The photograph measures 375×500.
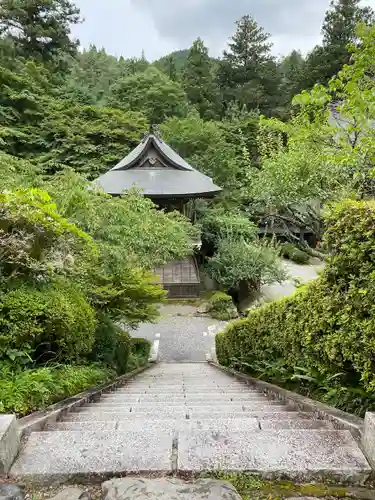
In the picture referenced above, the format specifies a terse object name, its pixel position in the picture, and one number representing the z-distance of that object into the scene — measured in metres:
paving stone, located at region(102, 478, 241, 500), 1.70
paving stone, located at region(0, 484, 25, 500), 1.78
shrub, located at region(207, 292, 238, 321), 13.37
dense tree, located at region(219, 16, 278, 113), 36.75
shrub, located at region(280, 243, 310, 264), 21.38
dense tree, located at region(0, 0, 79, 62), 28.12
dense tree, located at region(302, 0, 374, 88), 31.31
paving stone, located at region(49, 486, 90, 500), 1.79
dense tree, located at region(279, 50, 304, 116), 33.43
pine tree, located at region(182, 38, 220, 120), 33.72
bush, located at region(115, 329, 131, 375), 6.74
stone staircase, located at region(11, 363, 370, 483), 1.96
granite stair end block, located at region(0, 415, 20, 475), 1.98
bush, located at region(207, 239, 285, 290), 14.46
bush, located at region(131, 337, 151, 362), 9.26
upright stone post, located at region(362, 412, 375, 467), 2.07
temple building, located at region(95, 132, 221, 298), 15.16
